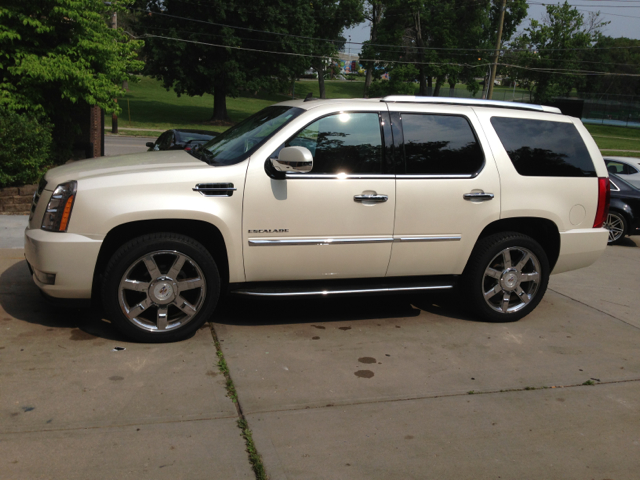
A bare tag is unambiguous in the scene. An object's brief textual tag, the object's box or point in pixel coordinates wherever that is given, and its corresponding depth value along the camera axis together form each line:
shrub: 9.05
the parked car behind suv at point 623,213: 11.07
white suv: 4.54
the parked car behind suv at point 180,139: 12.42
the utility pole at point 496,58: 34.71
